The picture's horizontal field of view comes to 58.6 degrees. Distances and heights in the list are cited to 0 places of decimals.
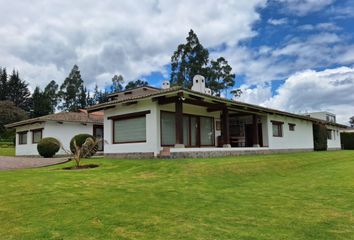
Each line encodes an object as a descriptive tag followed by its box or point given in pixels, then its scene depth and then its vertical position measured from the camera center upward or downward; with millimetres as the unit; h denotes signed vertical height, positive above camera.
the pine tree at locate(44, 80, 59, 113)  67125 +11279
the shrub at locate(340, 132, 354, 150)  39344 -11
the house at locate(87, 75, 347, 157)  15594 +1065
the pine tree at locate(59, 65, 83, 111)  67625 +11451
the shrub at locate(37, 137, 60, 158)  22078 -115
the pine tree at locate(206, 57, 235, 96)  52062 +10926
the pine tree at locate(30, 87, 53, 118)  60000 +7906
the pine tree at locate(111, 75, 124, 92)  71875 +14135
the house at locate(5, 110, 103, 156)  24125 +1345
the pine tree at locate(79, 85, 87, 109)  68438 +10334
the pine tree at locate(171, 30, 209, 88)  51438 +13400
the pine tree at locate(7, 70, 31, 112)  63966 +10885
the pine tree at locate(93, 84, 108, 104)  74250 +11927
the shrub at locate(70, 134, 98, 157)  20703 +380
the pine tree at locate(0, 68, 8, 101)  63188 +12434
